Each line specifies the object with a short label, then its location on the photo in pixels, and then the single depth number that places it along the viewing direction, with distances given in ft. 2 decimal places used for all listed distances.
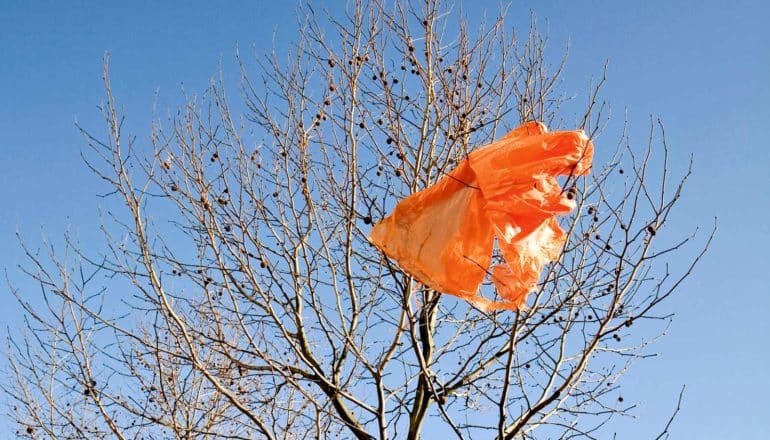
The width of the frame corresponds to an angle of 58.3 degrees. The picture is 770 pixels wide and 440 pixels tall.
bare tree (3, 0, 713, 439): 12.08
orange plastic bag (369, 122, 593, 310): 9.77
